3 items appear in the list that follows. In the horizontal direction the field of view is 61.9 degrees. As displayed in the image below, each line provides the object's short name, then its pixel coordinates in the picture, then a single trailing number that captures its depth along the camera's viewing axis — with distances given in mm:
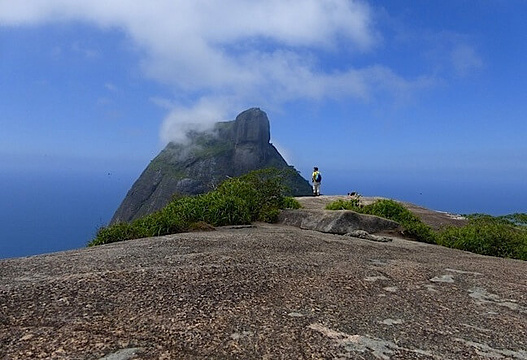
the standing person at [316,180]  30266
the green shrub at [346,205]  19641
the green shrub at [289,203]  18234
